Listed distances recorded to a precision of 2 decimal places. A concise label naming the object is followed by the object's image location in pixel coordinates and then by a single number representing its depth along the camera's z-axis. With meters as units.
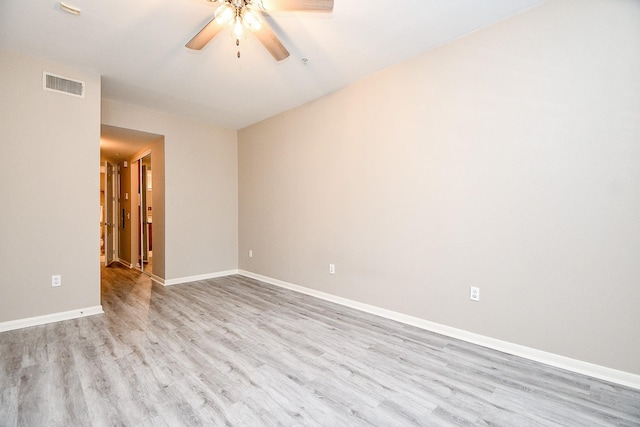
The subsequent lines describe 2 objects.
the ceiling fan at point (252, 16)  1.85
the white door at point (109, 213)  6.59
